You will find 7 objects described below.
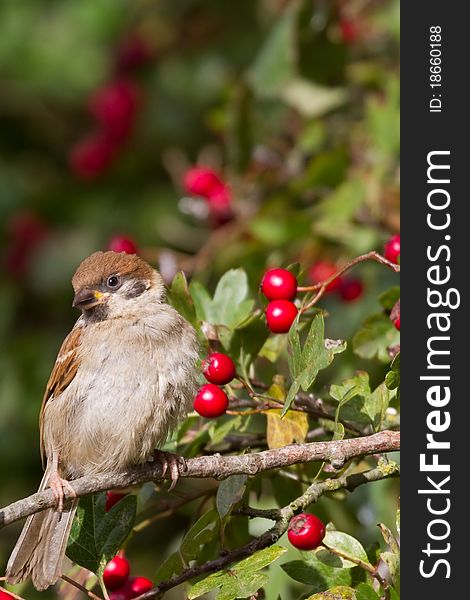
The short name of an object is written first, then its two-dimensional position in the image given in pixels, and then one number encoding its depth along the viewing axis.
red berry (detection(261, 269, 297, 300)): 5.68
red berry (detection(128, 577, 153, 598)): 5.52
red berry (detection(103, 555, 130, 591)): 5.56
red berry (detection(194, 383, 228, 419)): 5.60
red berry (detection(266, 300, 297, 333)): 5.57
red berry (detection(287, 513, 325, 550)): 4.95
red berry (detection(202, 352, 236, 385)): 5.60
